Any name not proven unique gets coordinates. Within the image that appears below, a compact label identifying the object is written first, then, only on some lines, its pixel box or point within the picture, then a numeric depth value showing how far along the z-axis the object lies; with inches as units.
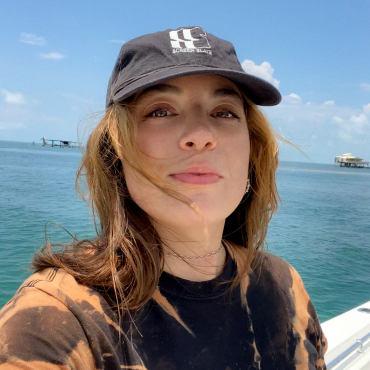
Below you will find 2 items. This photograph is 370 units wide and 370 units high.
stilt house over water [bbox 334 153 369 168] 2638.2
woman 11.8
